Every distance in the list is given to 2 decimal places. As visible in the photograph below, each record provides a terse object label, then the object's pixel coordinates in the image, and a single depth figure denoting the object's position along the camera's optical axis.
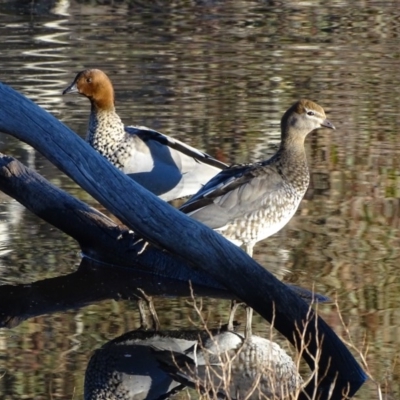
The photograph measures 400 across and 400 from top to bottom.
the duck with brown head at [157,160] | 16.37
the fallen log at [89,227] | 14.40
